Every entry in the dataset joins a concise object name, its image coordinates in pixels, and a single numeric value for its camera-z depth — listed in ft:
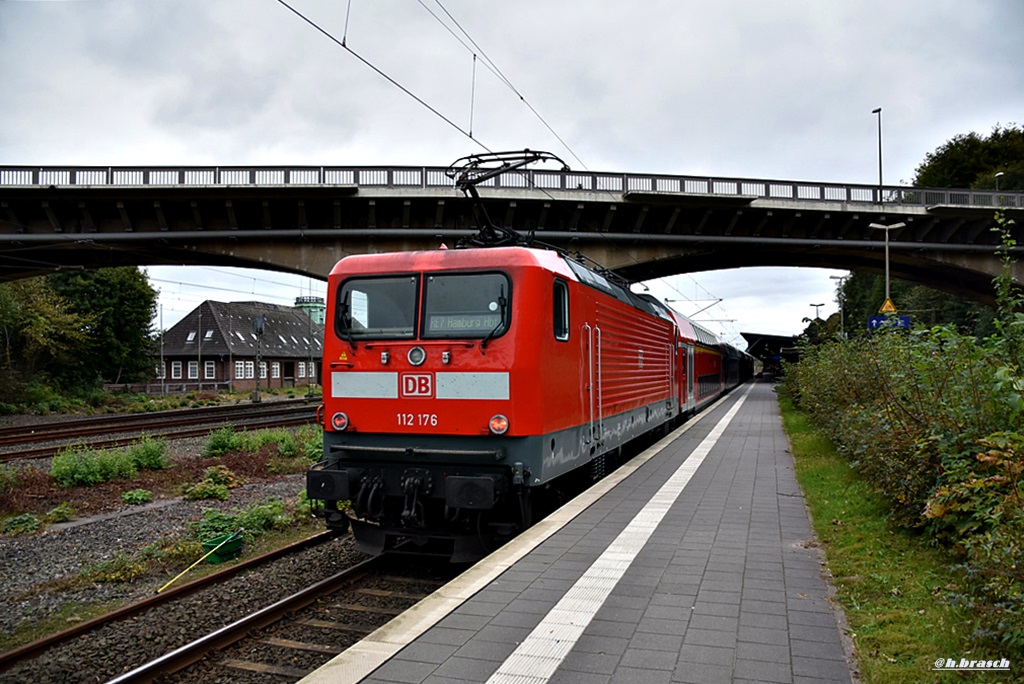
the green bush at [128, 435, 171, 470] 46.52
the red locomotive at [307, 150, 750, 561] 23.38
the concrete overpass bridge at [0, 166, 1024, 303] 79.66
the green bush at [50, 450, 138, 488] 41.47
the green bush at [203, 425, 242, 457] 52.90
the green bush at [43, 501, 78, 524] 33.88
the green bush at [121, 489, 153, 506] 37.86
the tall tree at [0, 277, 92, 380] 112.06
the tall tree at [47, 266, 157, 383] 147.95
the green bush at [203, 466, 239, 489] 42.11
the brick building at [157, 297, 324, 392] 174.09
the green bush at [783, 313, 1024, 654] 13.10
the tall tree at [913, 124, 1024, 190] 154.20
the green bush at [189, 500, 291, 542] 31.09
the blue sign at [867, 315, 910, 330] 31.76
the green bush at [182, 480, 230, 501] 39.01
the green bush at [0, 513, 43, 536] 31.94
